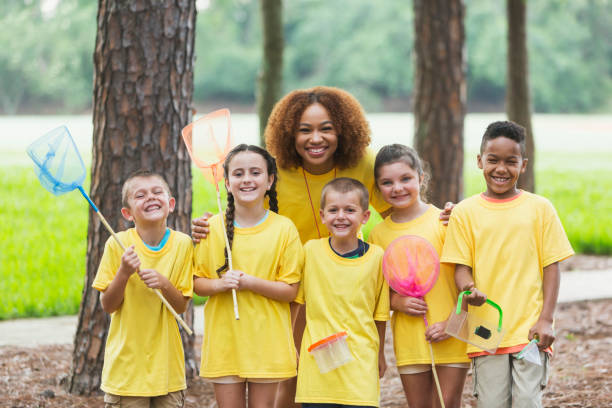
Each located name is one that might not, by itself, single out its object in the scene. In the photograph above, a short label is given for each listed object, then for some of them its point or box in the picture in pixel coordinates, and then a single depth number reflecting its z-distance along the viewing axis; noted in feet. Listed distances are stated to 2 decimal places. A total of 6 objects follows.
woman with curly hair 25.08
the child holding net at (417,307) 22.34
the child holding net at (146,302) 21.61
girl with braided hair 21.89
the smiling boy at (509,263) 21.33
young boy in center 21.29
